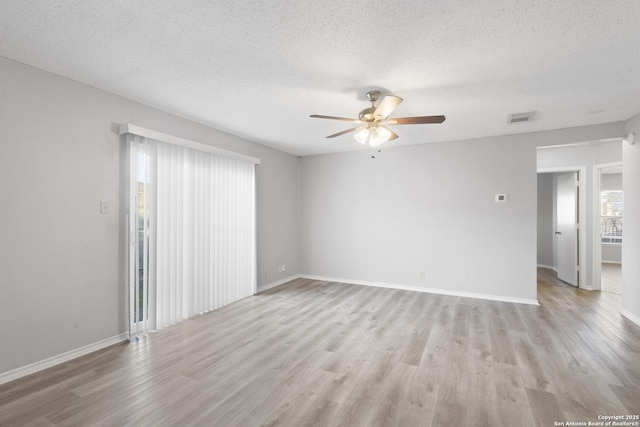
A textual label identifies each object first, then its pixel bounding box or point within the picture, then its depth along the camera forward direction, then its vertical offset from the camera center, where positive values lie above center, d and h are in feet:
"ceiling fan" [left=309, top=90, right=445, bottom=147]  8.79 +3.06
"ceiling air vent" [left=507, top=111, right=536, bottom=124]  11.70 +4.07
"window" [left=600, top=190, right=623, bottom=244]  24.58 -0.28
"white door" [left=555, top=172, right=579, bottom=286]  17.03 -0.80
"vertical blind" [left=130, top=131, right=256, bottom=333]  10.96 -0.78
